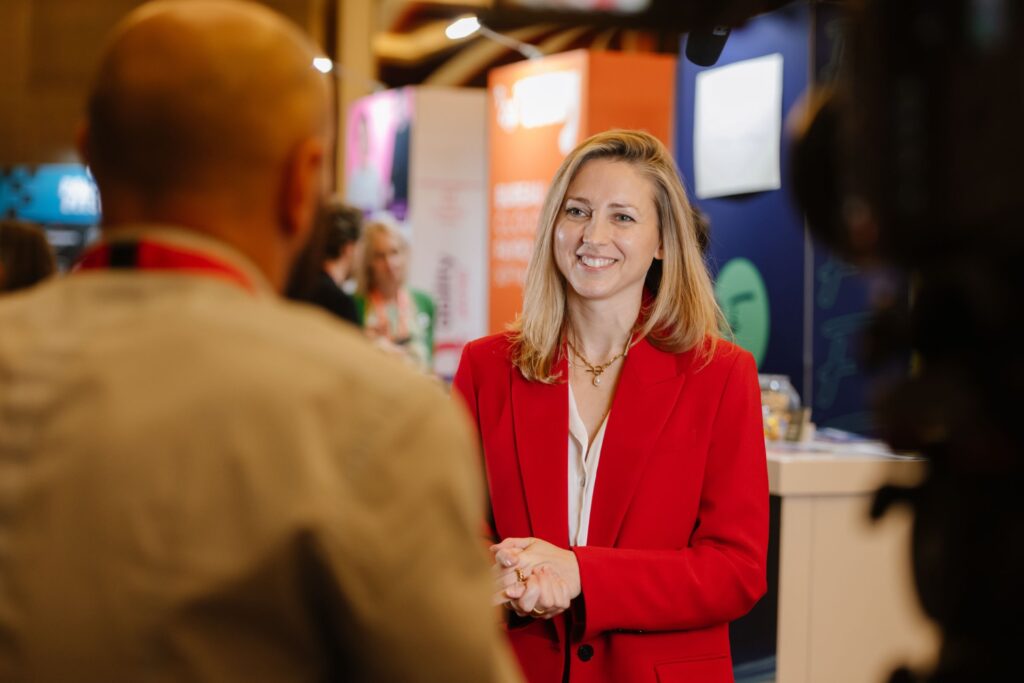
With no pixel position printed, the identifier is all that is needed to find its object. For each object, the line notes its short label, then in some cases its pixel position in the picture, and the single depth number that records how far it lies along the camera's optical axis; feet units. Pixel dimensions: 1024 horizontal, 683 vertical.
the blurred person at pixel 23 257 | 13.38
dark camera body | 2.29
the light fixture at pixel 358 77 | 42.22
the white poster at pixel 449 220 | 30.37
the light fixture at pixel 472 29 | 31.83
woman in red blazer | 7.07
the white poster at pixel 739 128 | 18.97
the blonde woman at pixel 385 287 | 22.59
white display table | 12.15
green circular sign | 20.94
